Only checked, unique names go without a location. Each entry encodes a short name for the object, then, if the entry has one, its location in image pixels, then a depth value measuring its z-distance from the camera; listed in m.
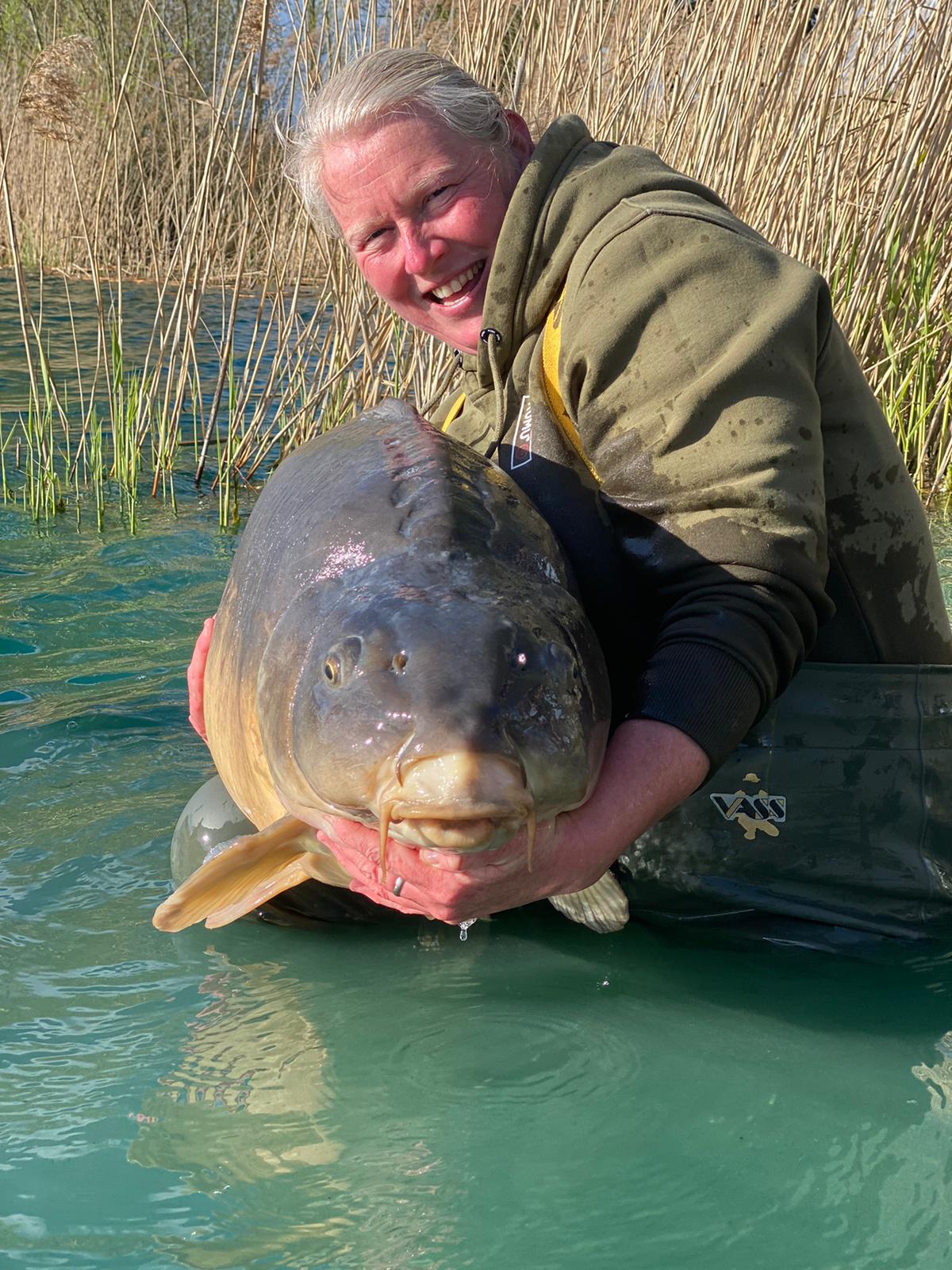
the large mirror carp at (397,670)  1.63
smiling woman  2.03
